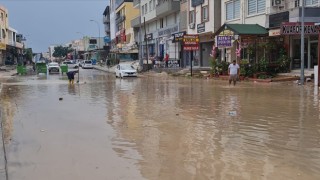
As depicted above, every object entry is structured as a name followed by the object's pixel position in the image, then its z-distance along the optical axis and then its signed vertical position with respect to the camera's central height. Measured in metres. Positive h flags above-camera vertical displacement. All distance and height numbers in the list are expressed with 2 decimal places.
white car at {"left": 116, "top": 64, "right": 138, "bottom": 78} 42.12 -0.65
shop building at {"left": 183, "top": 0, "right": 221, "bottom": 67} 42.75 +3.83
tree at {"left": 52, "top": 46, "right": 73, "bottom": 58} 176.25 +5.22
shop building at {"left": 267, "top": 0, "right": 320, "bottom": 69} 28.06 +2.19
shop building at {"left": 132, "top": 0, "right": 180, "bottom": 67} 55.91 +5.29
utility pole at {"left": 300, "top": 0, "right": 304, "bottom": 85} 25.81 +0.24
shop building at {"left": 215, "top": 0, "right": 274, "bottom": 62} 33.25 +2.57
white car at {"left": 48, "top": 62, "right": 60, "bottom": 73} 57.88 -0.54
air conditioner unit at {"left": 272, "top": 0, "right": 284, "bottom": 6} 32.06 +4.25
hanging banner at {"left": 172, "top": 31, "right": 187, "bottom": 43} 49.16 +3.00
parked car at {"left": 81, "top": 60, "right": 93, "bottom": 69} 82.94 -0.11
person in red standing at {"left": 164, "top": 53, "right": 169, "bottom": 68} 53.02 +0.48
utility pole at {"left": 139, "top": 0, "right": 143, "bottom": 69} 59.01 +0.77
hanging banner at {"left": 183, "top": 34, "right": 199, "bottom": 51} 41.56 +2.03
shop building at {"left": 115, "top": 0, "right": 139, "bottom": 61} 81.24 +6.34
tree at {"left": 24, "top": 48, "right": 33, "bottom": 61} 117.64 +2.82
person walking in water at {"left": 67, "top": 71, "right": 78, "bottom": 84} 32.31 -0.74
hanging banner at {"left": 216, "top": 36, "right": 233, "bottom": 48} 35.22 +1.69
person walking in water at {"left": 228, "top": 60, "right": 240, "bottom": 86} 26.53 -0.47
